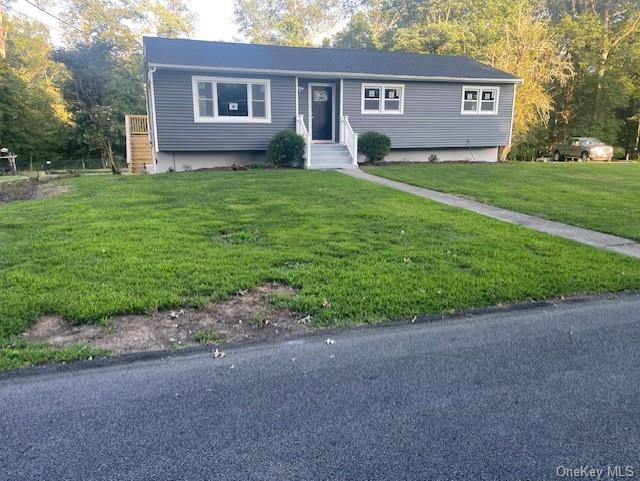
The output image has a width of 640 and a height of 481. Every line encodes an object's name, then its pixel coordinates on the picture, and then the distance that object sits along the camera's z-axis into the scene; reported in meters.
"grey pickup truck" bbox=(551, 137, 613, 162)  25.73
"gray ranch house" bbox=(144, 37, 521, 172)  15.74
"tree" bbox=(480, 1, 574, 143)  24.88
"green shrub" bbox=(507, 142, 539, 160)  27.98
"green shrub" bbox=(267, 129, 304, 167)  15.89
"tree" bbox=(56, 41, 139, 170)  21.80
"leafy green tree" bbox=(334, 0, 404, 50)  37.69
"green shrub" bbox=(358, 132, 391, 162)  17.39
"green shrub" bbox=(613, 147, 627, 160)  33.28
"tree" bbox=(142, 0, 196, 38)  40.88
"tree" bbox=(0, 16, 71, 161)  27.19
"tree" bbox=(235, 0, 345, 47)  42.09
